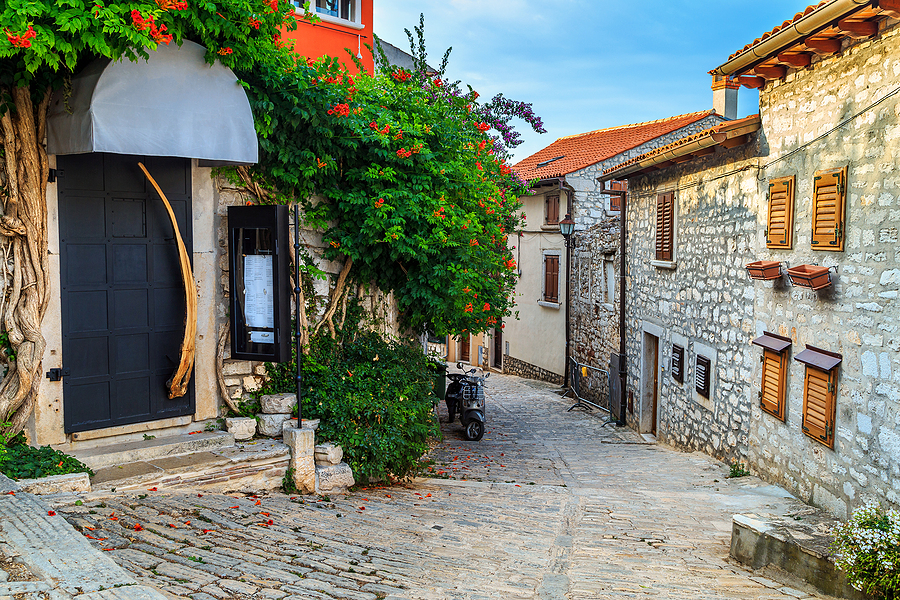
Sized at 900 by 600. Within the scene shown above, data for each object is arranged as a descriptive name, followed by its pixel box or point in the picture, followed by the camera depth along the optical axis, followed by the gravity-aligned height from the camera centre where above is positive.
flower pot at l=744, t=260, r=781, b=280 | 7.81 -0.01
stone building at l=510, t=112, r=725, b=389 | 17.38 +0.49
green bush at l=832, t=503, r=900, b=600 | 4.48 -1.89
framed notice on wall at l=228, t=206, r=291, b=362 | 6.72 -0.15
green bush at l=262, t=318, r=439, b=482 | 7.20 -1.46
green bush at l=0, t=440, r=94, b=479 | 5.27 -1.54
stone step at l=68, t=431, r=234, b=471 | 6.03 -1.66
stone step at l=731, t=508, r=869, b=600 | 4.94 -2.15
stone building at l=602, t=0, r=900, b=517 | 6.05 +0.02
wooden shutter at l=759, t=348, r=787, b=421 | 7.79 -1.31
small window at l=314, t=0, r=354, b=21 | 11.93 +4.47
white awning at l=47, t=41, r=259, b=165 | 5.57 +1.31
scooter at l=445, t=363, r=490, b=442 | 11.88 -2.43
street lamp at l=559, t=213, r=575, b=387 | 17.67 +0.89
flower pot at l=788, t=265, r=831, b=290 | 6.79 -0.07
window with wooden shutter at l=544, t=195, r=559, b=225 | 20.36 +1.71
